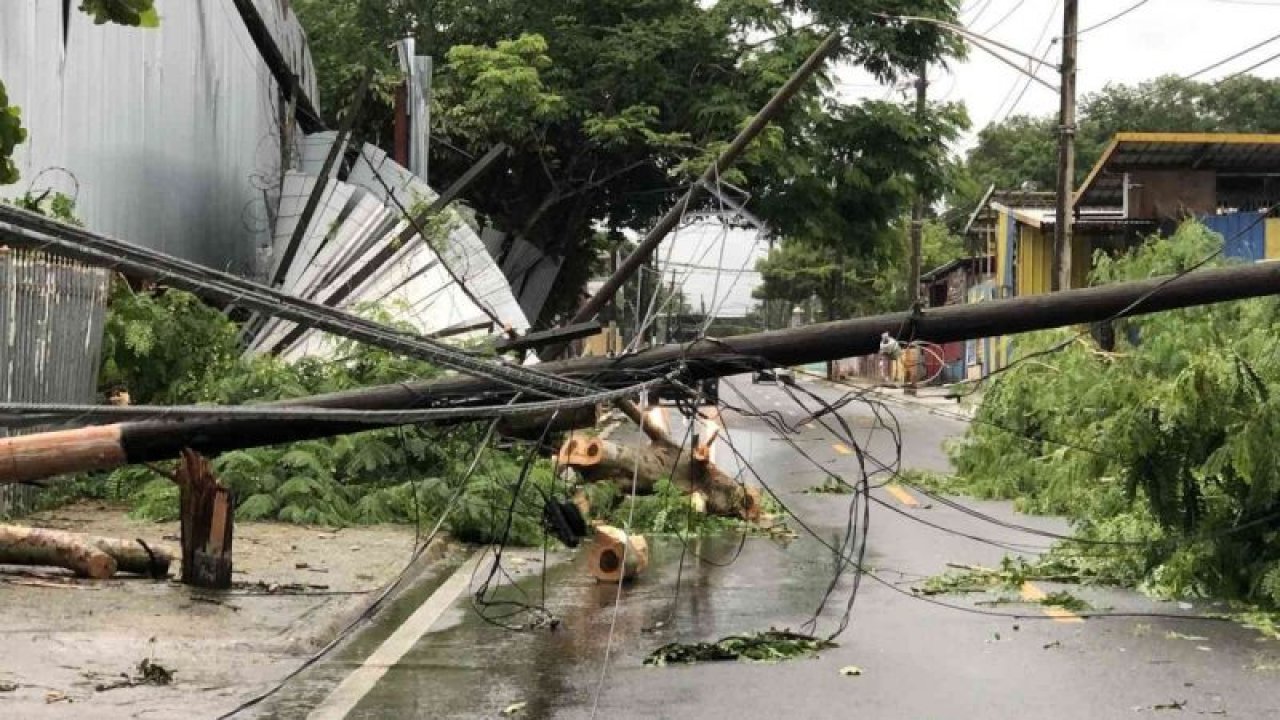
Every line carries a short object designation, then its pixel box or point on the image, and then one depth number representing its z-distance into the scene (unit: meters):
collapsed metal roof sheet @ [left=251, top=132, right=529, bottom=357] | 21.00
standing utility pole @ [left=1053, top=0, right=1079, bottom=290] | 28.58
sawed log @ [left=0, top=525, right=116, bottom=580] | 10.73
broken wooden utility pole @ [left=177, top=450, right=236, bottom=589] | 10.48
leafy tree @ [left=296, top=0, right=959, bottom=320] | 31.11
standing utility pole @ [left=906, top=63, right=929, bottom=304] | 46.81
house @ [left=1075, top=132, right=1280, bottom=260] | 33.19
